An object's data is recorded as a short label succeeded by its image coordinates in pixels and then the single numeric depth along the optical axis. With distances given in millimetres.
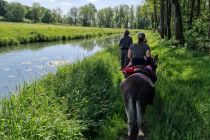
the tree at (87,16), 95040
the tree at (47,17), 88634
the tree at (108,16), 95814
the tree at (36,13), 84762
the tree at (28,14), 86381
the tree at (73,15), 100672
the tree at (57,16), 94040
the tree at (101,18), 97645
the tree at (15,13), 74131
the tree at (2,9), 77313
